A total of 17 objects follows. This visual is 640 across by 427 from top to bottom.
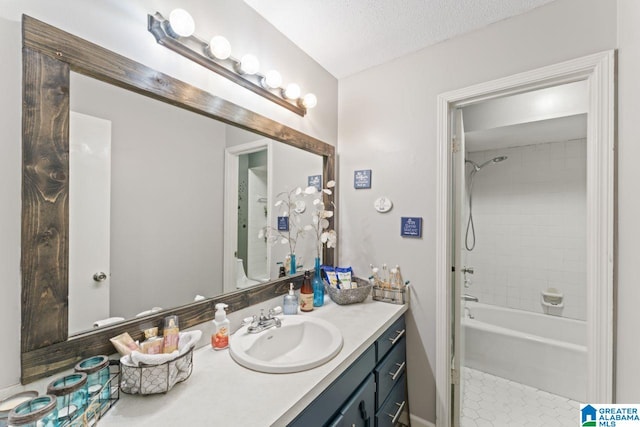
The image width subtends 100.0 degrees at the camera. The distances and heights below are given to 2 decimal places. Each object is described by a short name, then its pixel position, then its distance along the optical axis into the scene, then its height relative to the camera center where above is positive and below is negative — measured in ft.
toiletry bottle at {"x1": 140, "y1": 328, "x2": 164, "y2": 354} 2.86 -1.40
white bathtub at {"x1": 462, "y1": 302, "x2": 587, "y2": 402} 6.48 -3.59
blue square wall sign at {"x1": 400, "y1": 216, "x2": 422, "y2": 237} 5.29 -0.22
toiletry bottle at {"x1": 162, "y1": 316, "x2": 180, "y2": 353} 2.95 -1.37
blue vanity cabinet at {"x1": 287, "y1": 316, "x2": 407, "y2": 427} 3.01 -2.42
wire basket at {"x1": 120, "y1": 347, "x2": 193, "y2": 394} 2.55 -1.58
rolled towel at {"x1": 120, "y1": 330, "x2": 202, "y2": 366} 2.55 -1.40
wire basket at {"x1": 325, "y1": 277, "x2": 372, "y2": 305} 5.22 -1.56
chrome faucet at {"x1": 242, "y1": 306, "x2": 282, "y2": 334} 3.93 -1.64
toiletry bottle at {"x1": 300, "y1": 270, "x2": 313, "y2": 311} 4.98 -1.54
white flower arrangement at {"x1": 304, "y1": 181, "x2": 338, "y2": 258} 5.48 -0.13
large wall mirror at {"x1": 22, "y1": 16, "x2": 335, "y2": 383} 2.39 +0.17
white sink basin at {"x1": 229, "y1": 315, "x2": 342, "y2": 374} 3.07 -1.78
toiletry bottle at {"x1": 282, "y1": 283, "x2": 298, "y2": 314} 4.73 -1.58
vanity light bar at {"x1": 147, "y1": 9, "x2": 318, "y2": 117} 3.19 +2.19
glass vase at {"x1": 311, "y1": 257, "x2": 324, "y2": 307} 5.25 -1.48
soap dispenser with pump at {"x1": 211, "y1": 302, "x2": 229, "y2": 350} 3.54 -1.56
